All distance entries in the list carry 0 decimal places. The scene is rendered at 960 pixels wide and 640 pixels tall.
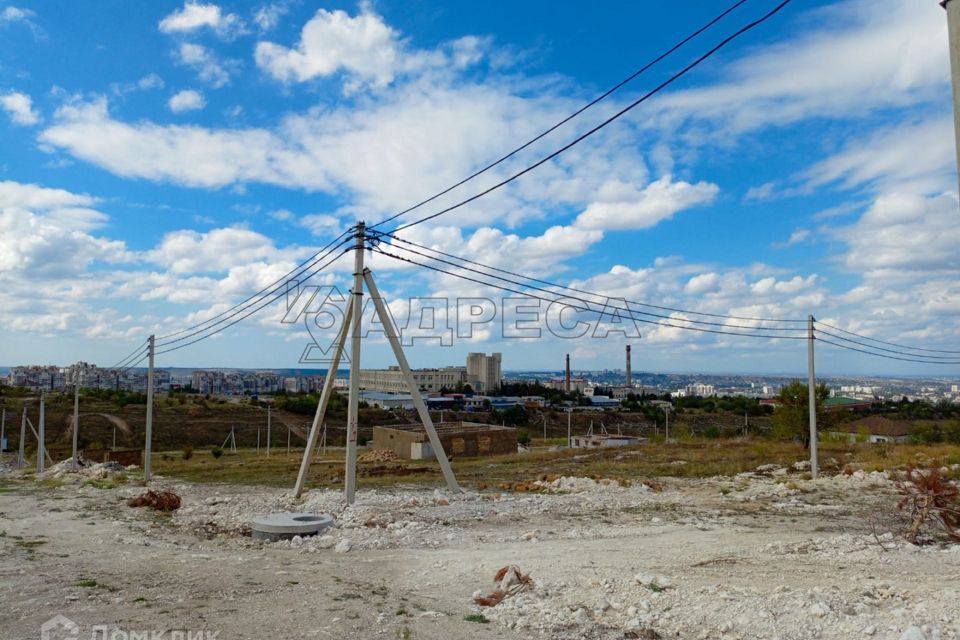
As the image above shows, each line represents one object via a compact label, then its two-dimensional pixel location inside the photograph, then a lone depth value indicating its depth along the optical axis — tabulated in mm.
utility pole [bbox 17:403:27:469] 33322
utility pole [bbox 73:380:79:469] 29466
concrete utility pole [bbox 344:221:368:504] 13969
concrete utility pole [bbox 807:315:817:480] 18812
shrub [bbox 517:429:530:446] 54688
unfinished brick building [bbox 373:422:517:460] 37503
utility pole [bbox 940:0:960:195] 3639
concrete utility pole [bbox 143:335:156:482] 21828
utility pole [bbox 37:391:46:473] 28217
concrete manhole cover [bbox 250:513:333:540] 10984
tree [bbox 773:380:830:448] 34438
